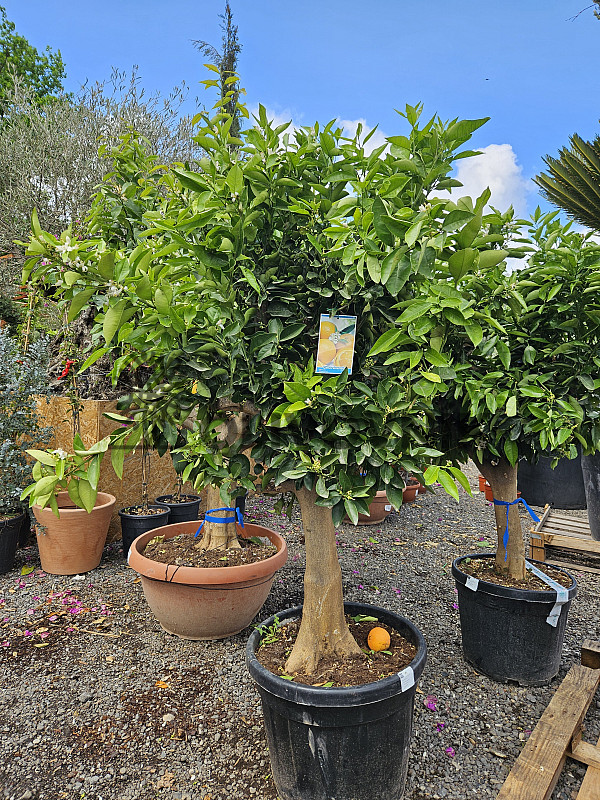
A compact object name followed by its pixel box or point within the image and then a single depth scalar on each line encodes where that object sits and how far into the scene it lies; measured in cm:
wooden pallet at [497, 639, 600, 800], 166
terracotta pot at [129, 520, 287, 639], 261
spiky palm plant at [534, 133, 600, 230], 640
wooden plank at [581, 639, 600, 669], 246
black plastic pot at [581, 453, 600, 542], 450
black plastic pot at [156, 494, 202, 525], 432
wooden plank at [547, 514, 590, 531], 471
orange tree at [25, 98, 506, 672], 119
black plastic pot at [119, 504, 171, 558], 383
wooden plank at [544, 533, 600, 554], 393
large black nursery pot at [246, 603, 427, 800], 157
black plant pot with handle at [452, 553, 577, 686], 244
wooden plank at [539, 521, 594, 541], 453
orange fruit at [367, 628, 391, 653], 192
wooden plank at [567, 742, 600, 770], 190
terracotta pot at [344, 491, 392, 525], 516
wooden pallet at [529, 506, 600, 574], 392
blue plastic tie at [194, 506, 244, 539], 287
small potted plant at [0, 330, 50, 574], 375
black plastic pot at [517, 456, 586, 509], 588
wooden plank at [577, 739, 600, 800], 166
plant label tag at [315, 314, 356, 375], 149
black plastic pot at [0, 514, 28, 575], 369
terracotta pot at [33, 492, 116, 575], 362
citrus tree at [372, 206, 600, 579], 189
